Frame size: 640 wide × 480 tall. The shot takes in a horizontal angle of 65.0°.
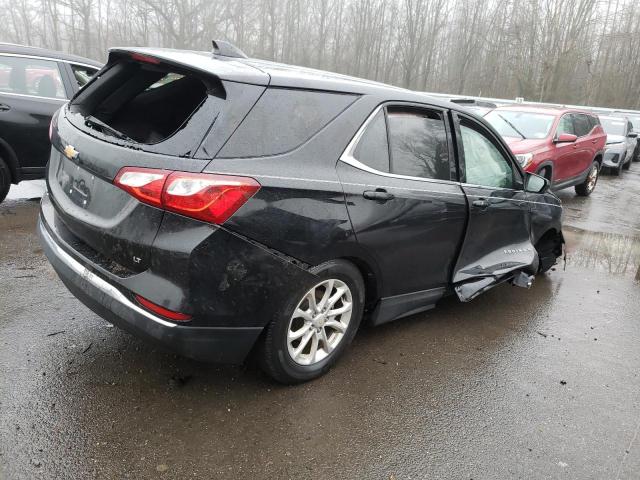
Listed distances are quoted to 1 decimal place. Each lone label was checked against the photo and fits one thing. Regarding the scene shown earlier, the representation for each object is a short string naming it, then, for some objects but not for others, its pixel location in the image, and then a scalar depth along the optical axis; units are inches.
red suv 317.4
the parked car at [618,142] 569.0
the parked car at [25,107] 210.7
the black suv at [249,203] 91.0
